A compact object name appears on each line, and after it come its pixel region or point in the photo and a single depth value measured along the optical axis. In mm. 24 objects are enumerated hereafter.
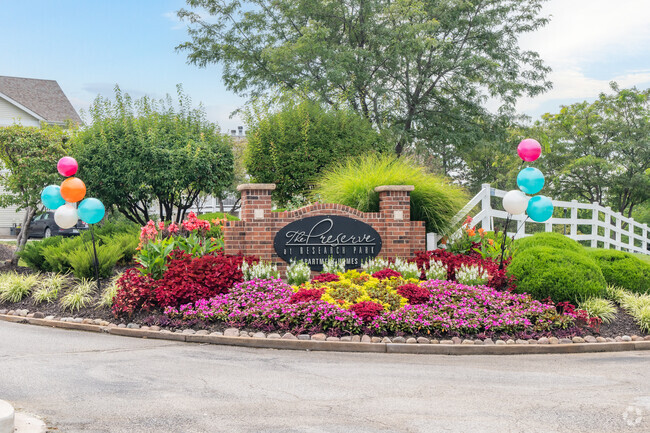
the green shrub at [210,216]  17852
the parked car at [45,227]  28344
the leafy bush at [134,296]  9266
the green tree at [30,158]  15633
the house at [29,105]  31438
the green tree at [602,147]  29453
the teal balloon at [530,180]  10055
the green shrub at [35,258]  13297
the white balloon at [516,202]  10062
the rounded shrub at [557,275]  9070
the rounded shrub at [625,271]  10492
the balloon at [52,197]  11008
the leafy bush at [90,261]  11578
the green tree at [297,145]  17031
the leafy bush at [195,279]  9188
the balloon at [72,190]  10445
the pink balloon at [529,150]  10164
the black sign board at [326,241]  11082
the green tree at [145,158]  15359
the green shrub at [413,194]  12031
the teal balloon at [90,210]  10453
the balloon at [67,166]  10695
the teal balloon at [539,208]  10102
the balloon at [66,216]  10422
